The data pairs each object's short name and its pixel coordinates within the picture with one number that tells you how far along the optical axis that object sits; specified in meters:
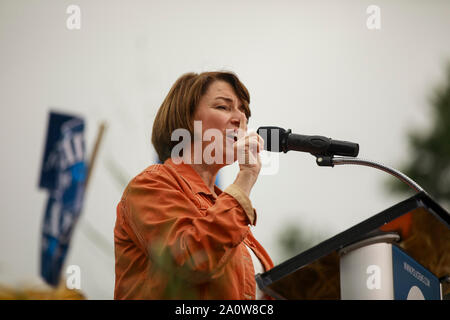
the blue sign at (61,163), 8.19
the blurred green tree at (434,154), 11.73
